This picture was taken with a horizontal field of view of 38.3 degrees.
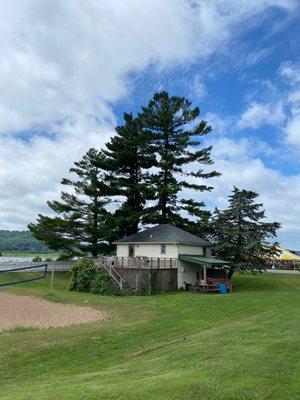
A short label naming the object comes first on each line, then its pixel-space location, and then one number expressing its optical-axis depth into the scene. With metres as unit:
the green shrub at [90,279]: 30.44
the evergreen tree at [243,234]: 35.55
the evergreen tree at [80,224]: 43.19
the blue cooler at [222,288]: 31.62
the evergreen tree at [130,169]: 43.06
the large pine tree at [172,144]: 44.28
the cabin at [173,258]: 32.44
